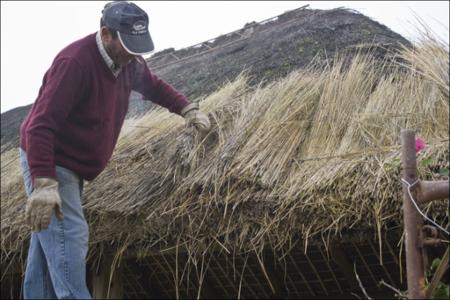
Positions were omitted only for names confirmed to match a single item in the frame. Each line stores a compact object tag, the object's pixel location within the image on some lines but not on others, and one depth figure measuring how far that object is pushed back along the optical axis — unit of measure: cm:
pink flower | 247
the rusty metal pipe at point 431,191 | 178
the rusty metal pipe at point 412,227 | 172
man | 282
